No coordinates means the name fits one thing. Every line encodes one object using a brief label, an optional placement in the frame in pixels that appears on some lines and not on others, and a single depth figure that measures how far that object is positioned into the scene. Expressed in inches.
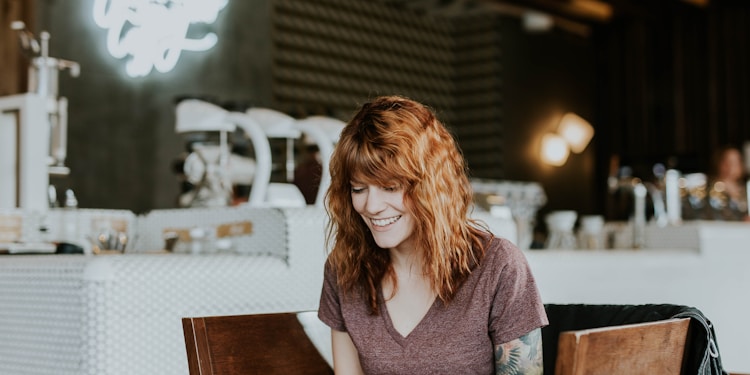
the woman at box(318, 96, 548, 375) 66.4
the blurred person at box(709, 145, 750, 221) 240.3
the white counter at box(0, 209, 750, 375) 70.3
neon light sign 180.2
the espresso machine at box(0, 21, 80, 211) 113.1
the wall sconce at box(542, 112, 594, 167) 371.2
